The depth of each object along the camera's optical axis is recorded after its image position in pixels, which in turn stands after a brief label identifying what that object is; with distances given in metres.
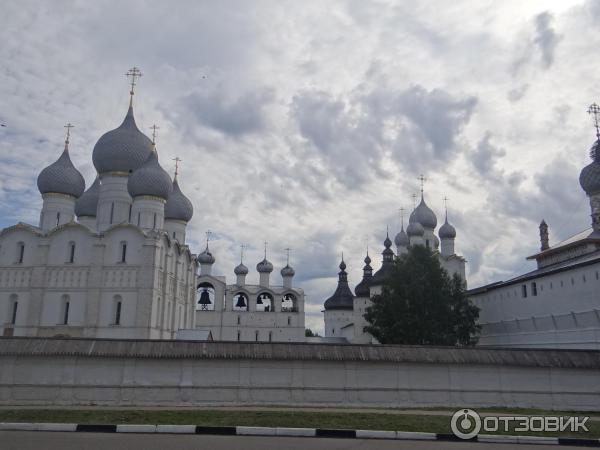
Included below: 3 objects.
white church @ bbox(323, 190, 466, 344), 49.16
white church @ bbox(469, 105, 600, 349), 26.16
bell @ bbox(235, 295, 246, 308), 58.47
